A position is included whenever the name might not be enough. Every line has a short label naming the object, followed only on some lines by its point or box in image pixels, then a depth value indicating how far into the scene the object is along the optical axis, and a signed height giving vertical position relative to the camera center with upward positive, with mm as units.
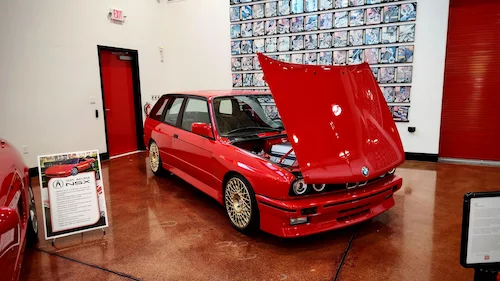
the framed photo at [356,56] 5948 +621
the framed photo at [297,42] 6383 +951
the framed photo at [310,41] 6266 +952
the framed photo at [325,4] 6031 +1595
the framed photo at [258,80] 6941 +249
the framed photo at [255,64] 6891 +586
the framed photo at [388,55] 5700 +608
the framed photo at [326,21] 6074 +1305
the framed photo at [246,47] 6914 +959
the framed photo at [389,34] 5648 +953
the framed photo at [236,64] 7080 +613
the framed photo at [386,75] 5770 +257
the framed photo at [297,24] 6316 +1294
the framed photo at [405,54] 5590 +607
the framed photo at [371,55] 5826 +616
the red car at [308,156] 2564 -570
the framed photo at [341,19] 5949 +1306
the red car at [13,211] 1444 -657
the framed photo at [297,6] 6258 +1628
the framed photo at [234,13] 6883 +1667
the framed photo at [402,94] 5727 -89
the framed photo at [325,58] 6176 +619
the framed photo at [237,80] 7125 +266
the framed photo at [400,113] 5801 -428
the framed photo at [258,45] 6801 +972
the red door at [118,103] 6477 -174
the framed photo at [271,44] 6668 +968
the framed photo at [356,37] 5883 +951
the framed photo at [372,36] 5762 +954
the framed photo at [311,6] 6148 +1607
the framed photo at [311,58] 6312 +637
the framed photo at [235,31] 6953 +1312
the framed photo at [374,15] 5699 +1303
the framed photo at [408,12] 5480 +1300
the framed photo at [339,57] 6074 +610
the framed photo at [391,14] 5594 +1302
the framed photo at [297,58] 6449 +652
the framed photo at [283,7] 6393 +1651
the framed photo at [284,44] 6531 +954
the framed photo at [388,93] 5836 -67
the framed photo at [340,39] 6020 +954
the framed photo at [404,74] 5648 +259
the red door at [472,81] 5285 +109
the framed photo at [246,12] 6762 +1659
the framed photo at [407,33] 5531 +956
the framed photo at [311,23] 6198 +1299
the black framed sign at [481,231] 1042 -465
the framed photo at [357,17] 5824 +1301
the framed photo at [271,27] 6602 +1307
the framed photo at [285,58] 6574 +680
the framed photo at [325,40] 6141 +956
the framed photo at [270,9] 6523 +1651
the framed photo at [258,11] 6648 +1657
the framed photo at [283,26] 6461 +1302
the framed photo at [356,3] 5785 +1554
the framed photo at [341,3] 5899 +1573
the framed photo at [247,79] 7027 +275
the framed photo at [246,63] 6957 +614
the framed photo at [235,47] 7016 +965
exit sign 6320 +1556
